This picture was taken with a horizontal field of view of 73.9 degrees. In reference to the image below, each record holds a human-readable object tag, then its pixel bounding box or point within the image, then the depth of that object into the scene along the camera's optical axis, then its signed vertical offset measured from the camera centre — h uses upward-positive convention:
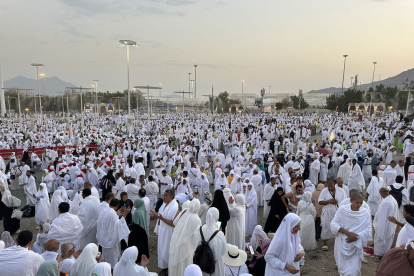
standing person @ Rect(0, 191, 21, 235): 6.29 -2.60
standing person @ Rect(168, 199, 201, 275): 3.73 -1.85
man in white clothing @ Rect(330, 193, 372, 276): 3.92 -1.80
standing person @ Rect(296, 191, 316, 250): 5.23 -2.09
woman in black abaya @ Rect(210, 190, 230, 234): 4.57 -1.68
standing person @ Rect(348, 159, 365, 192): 8.23 -2.20
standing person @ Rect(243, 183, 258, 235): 6.53 -2.48
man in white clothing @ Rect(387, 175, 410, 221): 5.79 -1.80
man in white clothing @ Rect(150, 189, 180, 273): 4.52 -2.06
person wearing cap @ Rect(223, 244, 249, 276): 3.78 -2.15
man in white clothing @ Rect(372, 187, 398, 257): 4.91 -2.17
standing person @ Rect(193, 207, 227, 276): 3.36 -1.66
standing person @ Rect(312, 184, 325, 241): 5.82 -2.18
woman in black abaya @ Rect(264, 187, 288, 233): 5.66 -2.17
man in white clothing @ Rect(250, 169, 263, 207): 8.11 -2.33
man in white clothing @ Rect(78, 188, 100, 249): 4.80 -2.00
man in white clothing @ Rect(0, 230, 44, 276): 2.96 -1.74
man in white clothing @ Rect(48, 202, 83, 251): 4.16 -1.91
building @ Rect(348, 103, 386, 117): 41.23 -0.34
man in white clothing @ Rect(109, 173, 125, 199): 7.32 -2.23
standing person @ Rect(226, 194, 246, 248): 4.98 -2.16
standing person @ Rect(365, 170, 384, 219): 6.47 -2.04
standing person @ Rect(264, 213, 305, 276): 3.10 -1.64
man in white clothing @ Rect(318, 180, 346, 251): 5.47 -1.92
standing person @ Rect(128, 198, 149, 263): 4.80 -2.21
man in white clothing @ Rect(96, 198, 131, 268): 4.31 -1.97
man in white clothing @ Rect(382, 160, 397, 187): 7.79 -1.94
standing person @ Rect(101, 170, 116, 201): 7.60 -2.21
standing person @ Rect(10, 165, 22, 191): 9.97 -2.76
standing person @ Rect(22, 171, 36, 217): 7.52 -2.49
